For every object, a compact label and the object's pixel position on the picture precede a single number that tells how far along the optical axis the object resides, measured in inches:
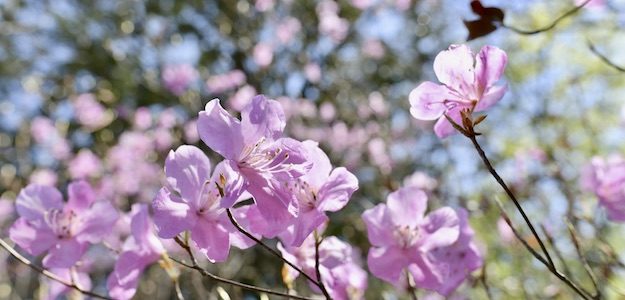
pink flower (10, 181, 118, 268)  17.2
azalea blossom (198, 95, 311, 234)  14.1
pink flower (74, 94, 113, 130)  133.2
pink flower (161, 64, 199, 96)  122.3
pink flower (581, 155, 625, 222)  19.2
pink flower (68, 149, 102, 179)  116.2
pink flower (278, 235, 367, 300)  16.7
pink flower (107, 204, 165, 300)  16.8
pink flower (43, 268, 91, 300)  20.3
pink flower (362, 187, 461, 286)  16.8
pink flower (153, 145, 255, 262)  14.4
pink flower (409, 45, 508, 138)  14.6
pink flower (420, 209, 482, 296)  17.3
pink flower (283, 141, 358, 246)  14.7
